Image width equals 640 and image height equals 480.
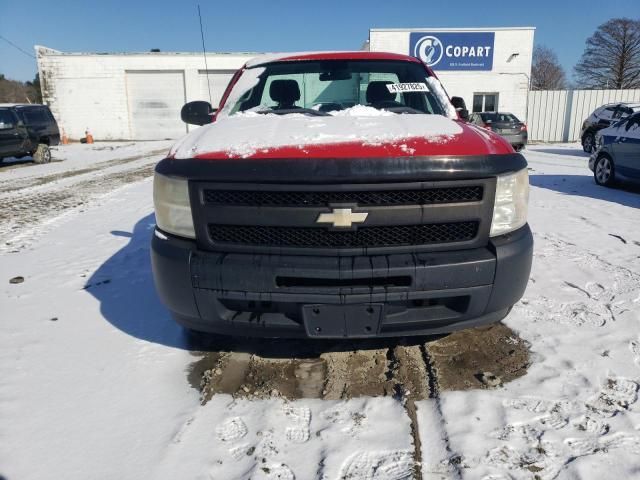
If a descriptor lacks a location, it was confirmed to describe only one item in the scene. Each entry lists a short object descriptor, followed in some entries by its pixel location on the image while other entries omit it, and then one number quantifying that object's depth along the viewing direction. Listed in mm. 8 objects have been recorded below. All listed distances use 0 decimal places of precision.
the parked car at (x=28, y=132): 12469
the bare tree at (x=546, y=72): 59269
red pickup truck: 1981
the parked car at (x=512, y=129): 15703
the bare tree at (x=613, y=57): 44031
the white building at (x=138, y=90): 23219
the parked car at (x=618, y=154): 7445
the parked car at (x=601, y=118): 14889
